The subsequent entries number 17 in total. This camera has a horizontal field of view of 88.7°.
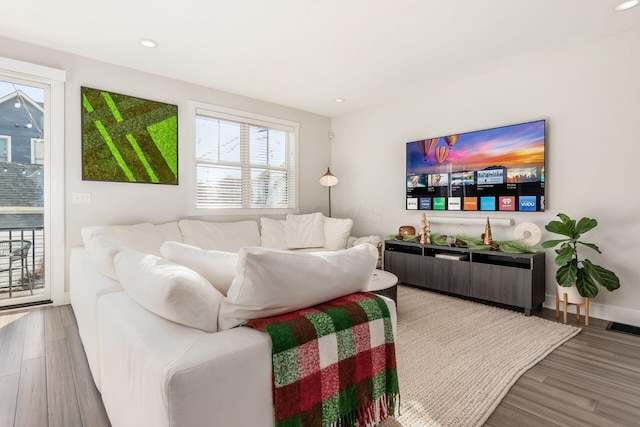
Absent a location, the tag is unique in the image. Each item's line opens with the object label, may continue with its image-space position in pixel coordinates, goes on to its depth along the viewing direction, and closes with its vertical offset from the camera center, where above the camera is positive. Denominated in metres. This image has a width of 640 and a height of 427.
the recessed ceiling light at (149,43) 3.01 +1.55
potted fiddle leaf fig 2.70 -0.47
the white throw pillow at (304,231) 4.48 -0.30
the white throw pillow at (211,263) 1.32 -0.22
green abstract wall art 3.41 +0.78
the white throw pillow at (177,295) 1.05 -0.29
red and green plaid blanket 1.05 -0.55
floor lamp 5.03 +0.46
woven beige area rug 1.62 -0.97
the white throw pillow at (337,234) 4.37 -0.32
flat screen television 3.28 +0.45
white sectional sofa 0.87 -0.39
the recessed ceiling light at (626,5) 2.41 +1.54
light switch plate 3.33 +0.10
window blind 4.26 +0.67
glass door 3.09 +0.18
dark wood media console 3.03 -0.65
